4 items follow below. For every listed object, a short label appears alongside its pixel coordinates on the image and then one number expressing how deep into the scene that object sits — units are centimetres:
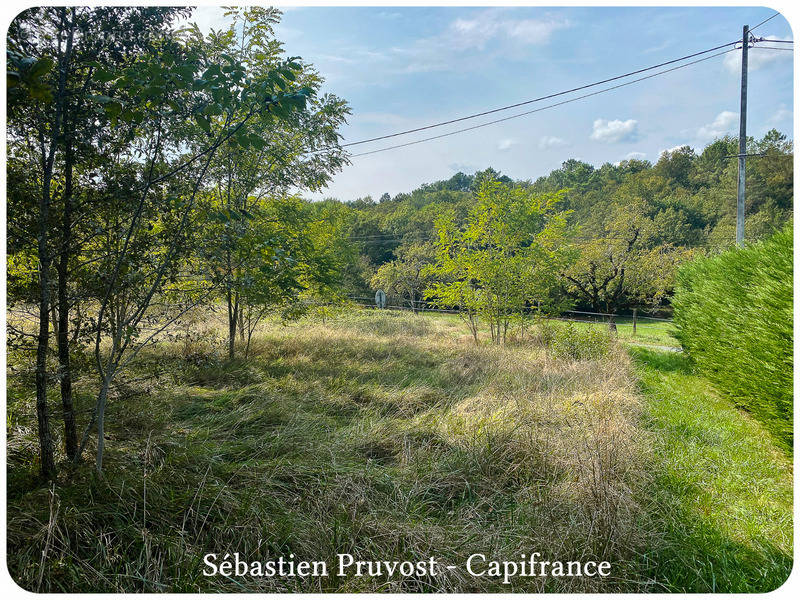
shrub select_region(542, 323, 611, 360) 679
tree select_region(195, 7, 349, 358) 515
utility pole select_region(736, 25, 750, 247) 898
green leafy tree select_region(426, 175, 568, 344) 845
